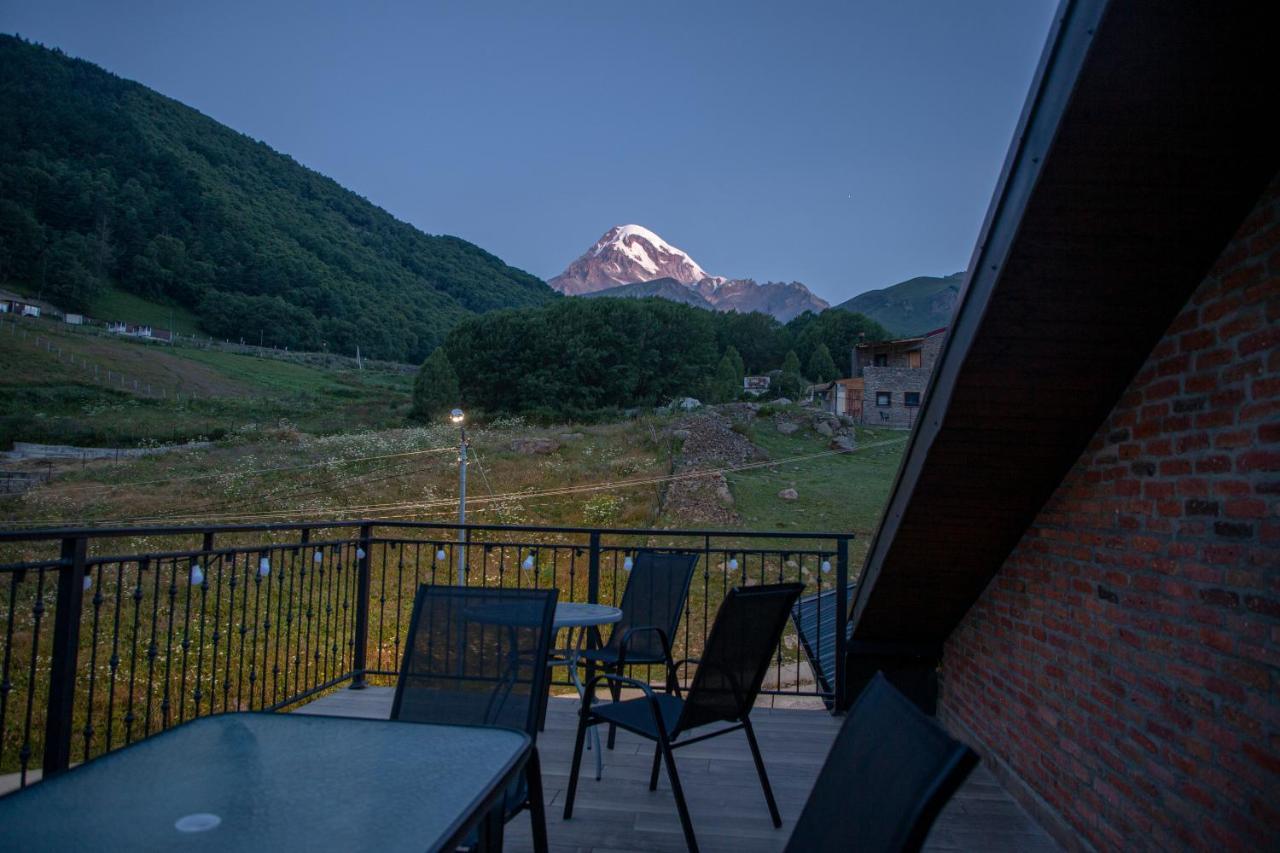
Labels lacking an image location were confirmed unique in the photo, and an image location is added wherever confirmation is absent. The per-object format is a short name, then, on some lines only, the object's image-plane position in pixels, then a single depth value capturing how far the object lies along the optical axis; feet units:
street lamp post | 51.48
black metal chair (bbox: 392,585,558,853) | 6.62
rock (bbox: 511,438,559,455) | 81.71
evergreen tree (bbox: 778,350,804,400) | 132.16
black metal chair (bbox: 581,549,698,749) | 11.82
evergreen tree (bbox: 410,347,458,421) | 109.29
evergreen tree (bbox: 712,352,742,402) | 120.78
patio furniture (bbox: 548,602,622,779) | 10.44
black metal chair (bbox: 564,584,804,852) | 8.04
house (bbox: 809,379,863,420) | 115.24
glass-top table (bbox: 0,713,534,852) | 3.38
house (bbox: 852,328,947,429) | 105.40
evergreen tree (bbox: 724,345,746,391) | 133.43
